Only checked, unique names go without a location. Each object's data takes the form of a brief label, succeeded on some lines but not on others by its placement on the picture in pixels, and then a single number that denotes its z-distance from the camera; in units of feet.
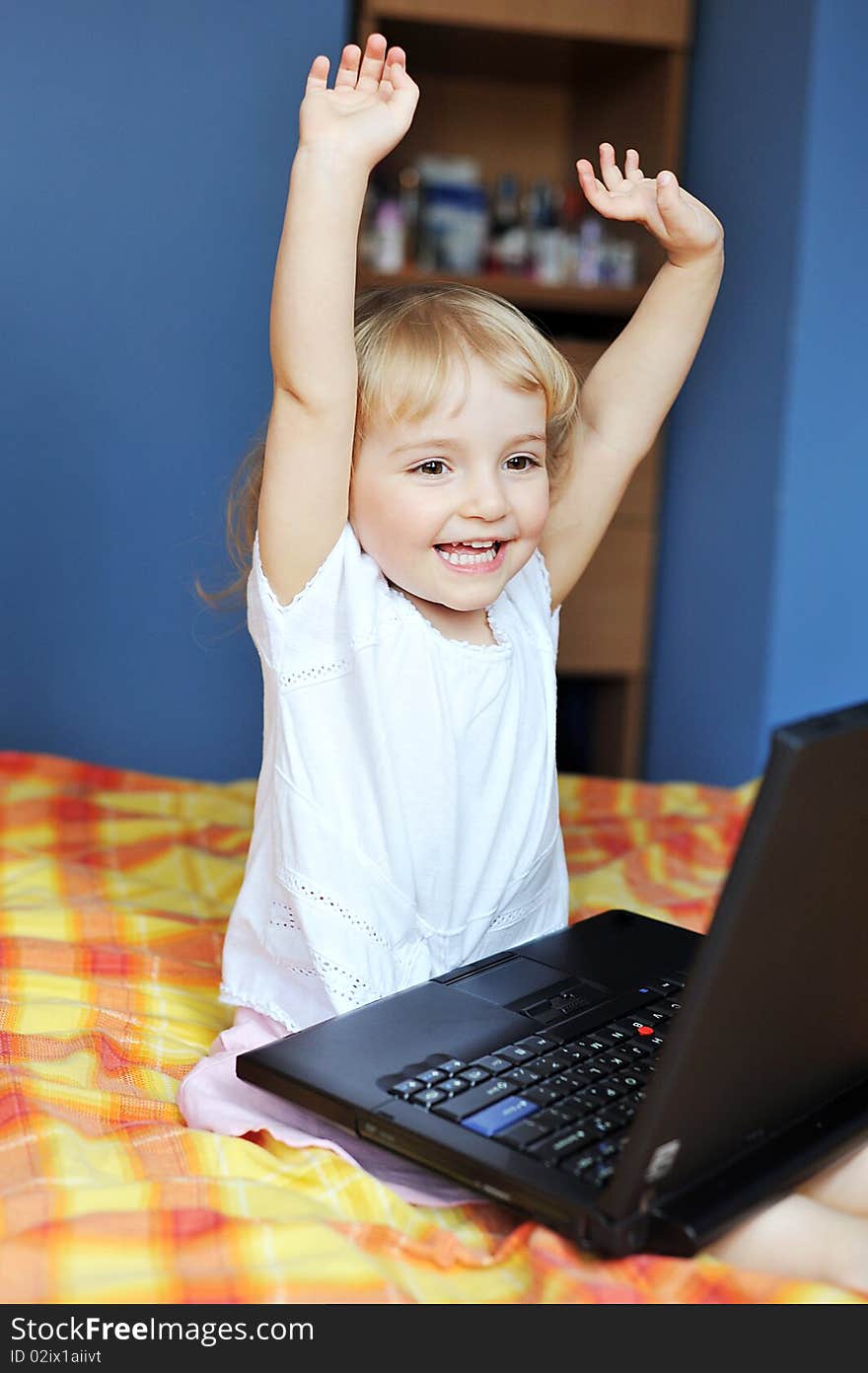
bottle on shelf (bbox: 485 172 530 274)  8.00
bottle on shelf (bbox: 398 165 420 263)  7.95
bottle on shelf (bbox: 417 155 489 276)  7.96
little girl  3.19
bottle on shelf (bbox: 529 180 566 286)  7.97
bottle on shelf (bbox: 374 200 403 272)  7.66
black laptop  1.98
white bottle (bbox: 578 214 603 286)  7.95
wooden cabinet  7.37
